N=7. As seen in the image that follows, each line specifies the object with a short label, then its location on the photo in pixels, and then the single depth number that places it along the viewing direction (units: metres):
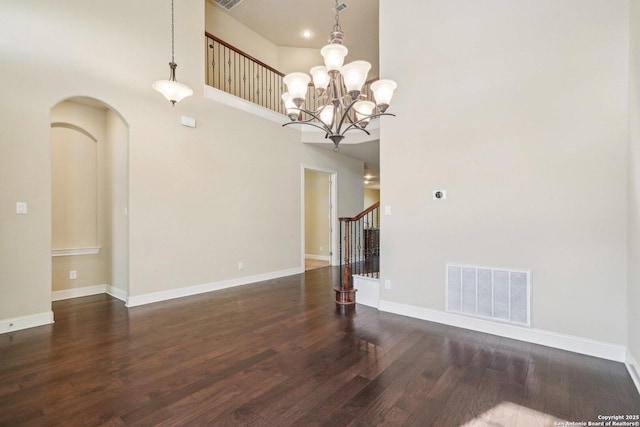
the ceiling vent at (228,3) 5.34
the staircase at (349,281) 4.07
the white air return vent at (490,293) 2.88
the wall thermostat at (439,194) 3.36
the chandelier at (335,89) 2.72
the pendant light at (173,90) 3.56
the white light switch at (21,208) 3.20
